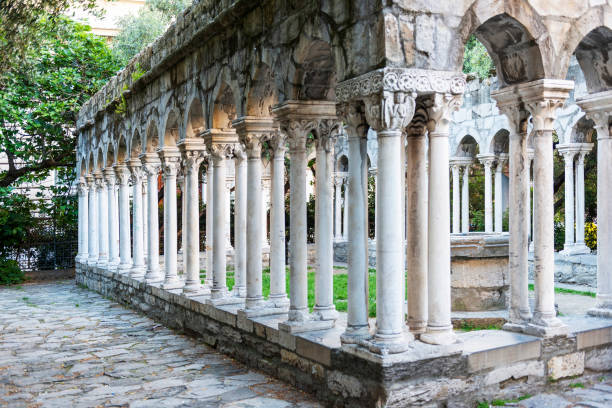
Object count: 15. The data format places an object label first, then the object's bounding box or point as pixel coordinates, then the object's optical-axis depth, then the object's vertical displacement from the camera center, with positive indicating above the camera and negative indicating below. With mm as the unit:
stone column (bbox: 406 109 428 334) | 5641 -161
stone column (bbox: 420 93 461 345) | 5293 -144
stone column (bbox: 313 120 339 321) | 6469 -116
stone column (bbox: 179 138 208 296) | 9555 +14
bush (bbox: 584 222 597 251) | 15516 -595
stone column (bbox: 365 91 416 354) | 5059 -7
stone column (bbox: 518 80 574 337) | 5805 +125
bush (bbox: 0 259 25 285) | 17750 -1567
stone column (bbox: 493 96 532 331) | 5973 -19
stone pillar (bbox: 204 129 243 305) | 8562 +151
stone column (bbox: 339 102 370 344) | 5574 -146
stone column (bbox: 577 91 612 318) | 6441 +39
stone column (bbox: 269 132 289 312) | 7254 -201
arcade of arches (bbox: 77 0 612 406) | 5121 +381
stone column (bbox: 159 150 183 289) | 10594 +83
